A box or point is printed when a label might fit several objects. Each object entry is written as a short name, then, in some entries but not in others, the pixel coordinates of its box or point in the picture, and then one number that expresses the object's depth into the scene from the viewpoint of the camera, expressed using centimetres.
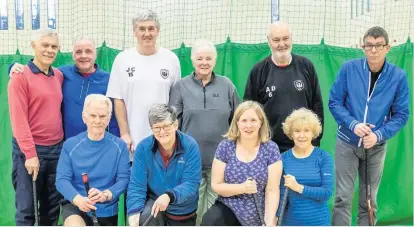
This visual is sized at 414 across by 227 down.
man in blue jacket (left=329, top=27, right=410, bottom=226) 320
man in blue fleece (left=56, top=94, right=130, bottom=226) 284
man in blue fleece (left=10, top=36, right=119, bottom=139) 329
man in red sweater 308
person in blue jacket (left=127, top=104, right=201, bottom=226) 278
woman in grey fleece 312
